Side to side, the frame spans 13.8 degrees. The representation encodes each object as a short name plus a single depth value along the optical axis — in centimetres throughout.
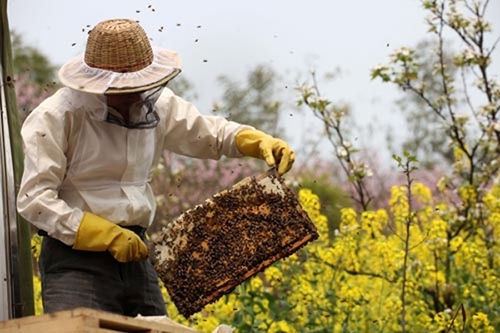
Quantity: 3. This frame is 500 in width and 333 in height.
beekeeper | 691
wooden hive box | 547
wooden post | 745
